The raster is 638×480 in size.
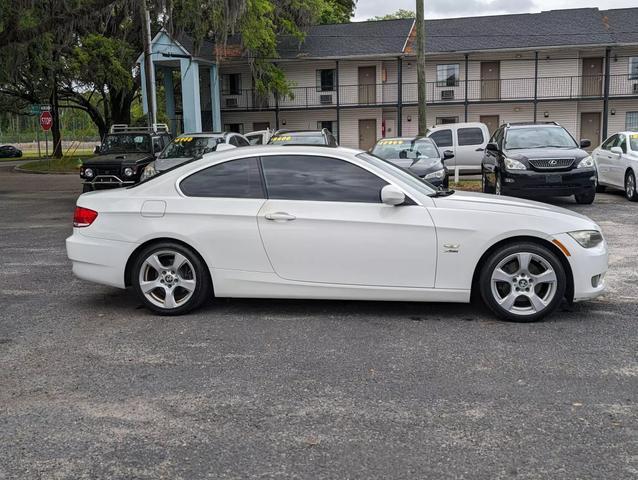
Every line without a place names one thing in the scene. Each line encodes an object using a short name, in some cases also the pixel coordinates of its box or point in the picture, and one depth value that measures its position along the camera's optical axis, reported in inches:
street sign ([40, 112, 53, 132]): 1359.5
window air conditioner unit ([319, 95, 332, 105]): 1515.7
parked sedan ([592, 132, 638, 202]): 586.2
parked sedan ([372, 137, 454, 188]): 551.2
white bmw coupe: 232.2
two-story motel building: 1400.1
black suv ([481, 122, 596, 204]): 526.0
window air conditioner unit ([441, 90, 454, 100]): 1461.6
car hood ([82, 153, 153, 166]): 629.1
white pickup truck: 856.9
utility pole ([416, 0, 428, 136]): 765.4
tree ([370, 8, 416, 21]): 2674.0
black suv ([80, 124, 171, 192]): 625.0
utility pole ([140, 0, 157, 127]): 856.3
